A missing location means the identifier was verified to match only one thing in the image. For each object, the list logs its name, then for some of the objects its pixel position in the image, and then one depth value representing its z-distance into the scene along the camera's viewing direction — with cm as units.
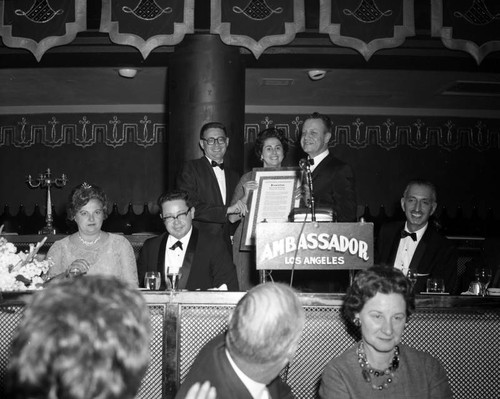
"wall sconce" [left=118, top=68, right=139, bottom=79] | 903
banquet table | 314
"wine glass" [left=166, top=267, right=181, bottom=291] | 341
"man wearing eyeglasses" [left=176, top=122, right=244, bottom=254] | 503
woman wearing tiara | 419
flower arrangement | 328
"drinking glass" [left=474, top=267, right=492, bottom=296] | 361
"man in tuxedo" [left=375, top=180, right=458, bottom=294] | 406
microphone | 315
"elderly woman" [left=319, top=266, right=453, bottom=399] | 262
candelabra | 680
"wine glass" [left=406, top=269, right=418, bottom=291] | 346
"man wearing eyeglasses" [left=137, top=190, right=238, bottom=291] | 409
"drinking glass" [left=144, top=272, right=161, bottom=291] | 348
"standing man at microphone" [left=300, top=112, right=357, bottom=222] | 429
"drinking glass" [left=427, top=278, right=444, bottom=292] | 345
